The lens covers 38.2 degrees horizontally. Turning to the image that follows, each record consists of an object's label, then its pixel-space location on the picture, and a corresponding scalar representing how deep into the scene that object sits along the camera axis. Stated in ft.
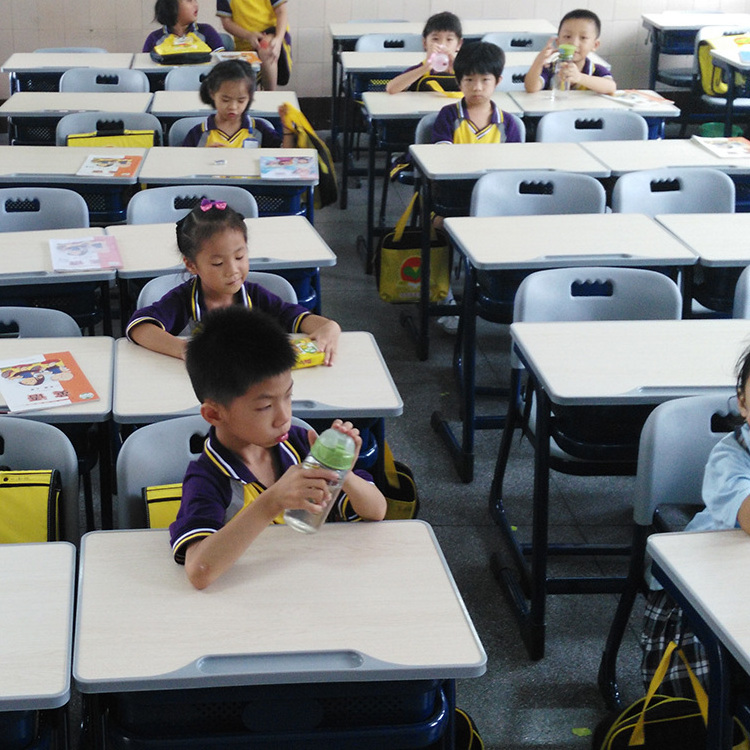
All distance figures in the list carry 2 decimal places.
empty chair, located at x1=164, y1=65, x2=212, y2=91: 16.96
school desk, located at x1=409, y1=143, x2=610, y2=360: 12.44
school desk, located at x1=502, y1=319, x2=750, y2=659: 7.40
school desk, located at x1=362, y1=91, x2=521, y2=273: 15.20
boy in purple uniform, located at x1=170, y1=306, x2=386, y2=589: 5.25
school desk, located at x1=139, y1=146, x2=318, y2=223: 11.95
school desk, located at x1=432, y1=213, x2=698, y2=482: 9.77
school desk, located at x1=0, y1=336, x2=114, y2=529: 7.17
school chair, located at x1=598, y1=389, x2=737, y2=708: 6.54
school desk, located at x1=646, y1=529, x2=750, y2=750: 5.08
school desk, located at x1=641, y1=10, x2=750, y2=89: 22.30
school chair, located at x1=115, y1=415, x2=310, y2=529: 6.22
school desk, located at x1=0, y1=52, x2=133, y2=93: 18.02
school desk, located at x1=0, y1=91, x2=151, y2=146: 14.96
